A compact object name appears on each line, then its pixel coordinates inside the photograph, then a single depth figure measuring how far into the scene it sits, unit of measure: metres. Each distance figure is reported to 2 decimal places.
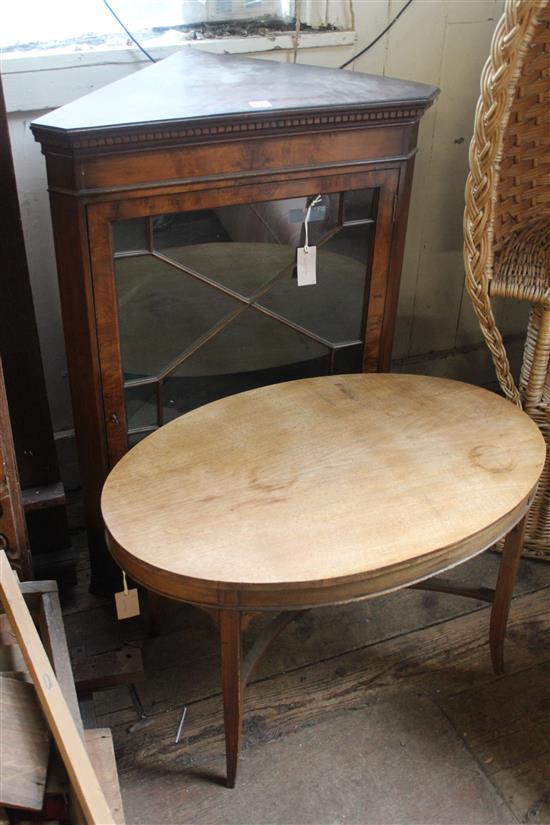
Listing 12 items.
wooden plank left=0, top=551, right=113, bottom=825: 0.89
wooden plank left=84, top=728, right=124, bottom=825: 1.03
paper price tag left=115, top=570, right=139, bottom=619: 1.40
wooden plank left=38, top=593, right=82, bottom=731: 1.06
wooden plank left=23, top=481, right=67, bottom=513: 1.50
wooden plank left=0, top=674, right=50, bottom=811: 0.90
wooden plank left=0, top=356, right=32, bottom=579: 1.11
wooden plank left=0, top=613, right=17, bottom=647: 1.11
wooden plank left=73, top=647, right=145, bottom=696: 1.31
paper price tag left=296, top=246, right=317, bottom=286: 1.40
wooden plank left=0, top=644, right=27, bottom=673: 1.07
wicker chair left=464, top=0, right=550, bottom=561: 1.26
